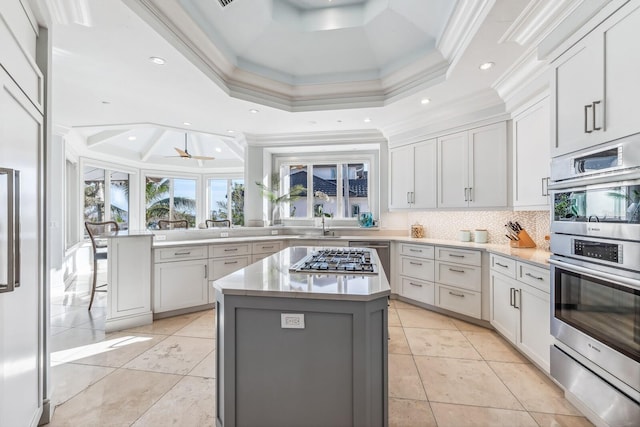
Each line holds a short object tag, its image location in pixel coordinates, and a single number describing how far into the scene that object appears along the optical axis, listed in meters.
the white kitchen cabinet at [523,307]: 2.28
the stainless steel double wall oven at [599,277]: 1.36
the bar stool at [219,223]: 6.19
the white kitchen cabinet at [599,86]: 1.37
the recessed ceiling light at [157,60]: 2.49
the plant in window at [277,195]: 5.27
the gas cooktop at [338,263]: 1.83
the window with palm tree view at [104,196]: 6.47
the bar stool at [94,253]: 3.73
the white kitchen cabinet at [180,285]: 3.56
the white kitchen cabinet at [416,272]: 3.85
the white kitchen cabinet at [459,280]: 3.34
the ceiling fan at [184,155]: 6.30
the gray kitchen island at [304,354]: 1.38
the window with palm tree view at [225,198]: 8.80
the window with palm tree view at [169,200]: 8.08
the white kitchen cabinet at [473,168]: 3.36
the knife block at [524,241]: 3.15
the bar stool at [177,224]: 5.57
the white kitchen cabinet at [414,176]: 4.10
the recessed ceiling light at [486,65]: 2.65
